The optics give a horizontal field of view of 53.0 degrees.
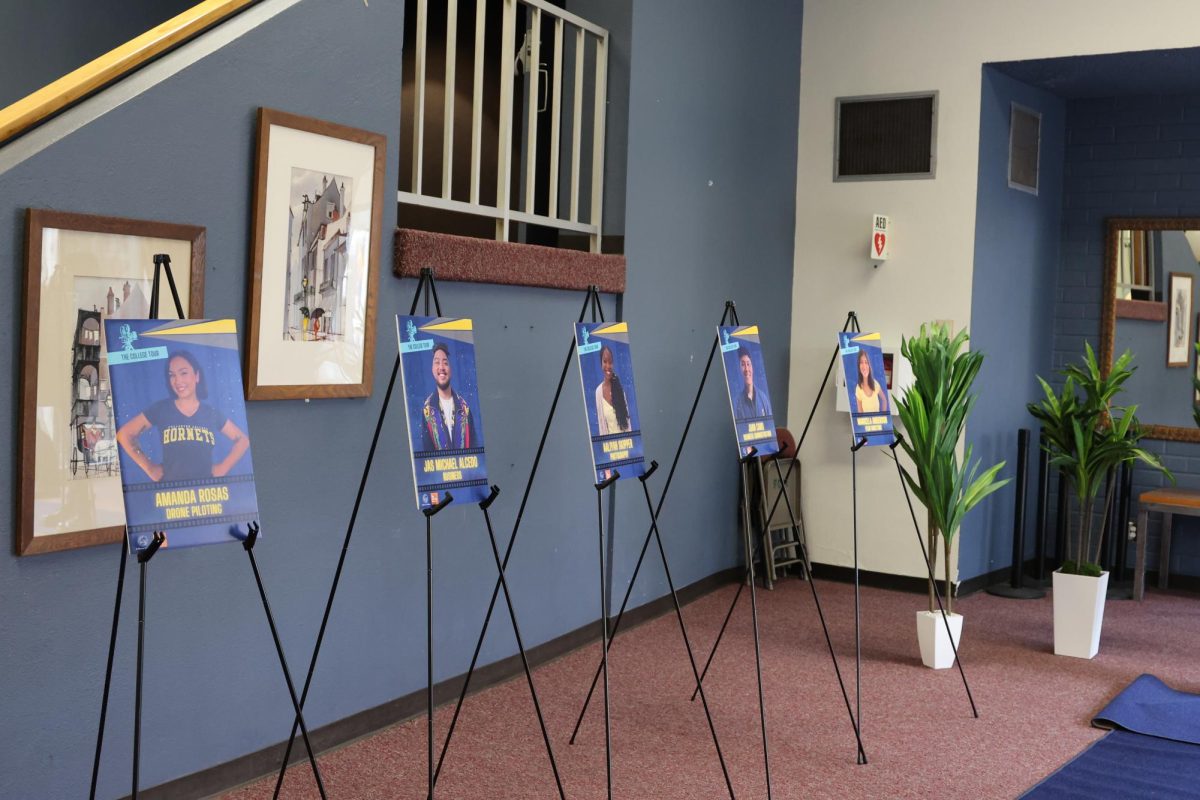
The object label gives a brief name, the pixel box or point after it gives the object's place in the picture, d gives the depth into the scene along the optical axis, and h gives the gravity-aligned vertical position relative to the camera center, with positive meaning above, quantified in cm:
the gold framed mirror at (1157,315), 637 +37
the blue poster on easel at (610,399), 343 -10
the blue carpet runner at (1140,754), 347 -116
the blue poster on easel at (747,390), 377 -6
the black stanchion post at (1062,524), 634 -75
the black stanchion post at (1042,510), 623 -67
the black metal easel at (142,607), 211 -47
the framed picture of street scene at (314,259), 320 +27
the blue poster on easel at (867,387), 419 -4
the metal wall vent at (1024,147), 614 +121
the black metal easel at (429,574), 263 -50
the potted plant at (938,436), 463 -23
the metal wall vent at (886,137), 593 +119
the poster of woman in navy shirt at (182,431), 221 -15
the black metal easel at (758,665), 332 -94
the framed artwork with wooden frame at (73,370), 262 -5
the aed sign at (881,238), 596 +68
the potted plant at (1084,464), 490 -35
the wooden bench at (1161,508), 588 -60
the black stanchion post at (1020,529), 612 -76
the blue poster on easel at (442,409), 285 -12
